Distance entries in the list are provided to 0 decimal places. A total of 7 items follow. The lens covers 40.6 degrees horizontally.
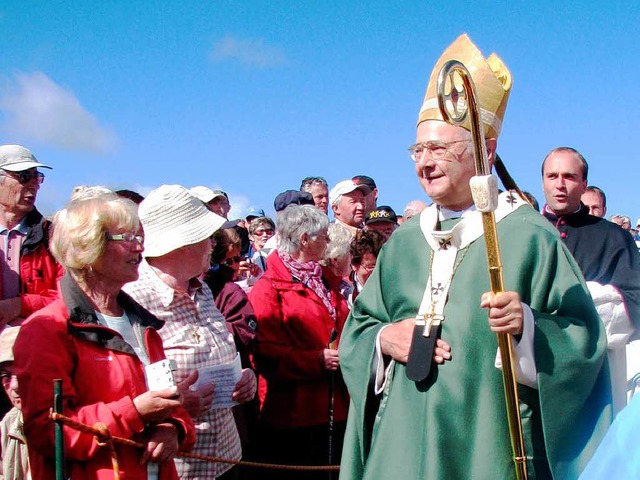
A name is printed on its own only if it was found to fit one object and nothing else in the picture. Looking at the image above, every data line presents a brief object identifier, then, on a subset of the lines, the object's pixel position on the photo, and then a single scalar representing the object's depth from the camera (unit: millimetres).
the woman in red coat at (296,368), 5242
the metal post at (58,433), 2889
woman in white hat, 4039
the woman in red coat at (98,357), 3068
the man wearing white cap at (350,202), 7879
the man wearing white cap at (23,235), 4930
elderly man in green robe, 3203
